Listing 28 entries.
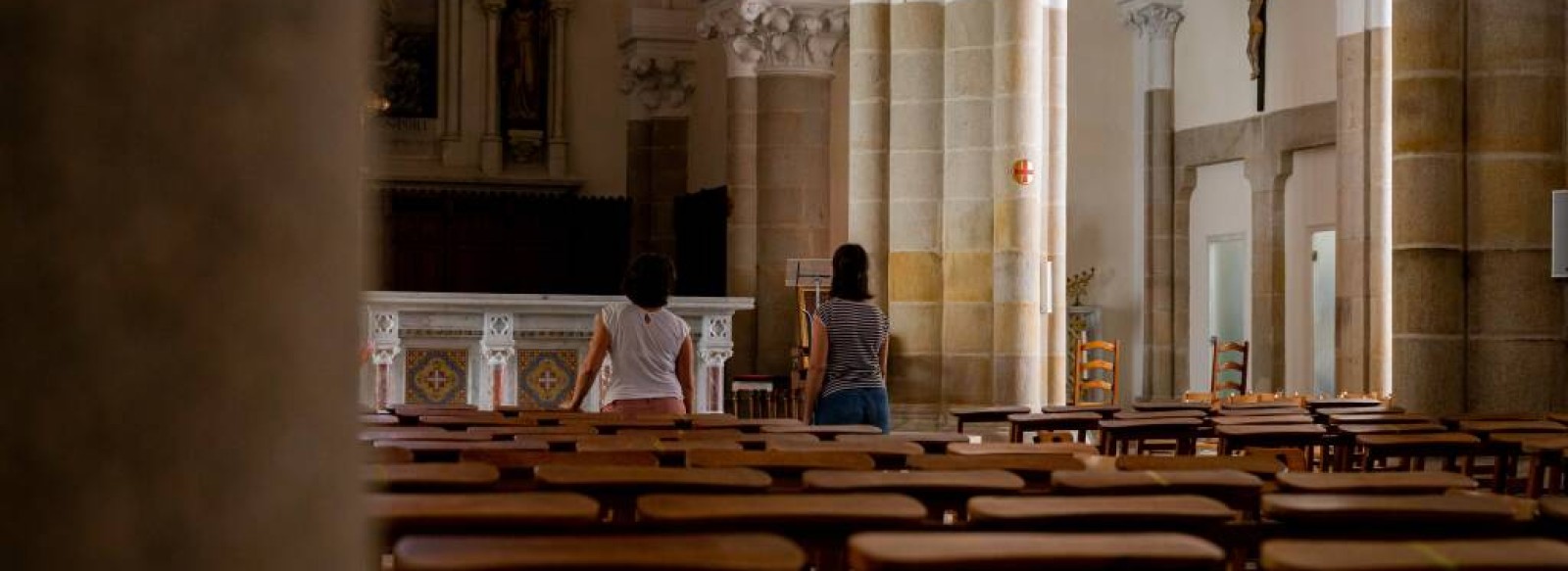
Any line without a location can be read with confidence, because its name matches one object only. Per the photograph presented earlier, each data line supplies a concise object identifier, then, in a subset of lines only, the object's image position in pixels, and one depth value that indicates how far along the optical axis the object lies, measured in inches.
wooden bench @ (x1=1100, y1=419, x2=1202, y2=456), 275.9
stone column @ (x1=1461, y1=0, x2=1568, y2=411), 333.4
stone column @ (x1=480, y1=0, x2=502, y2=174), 848.9
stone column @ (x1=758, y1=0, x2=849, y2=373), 721.6
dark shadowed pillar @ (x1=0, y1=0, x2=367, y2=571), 54.0
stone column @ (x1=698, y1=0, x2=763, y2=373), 741.9
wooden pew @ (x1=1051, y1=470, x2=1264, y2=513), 154.4
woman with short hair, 297.9
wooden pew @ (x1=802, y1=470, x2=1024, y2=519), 153.6
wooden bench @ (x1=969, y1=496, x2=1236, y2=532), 130.8
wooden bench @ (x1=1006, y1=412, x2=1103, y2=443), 299.6
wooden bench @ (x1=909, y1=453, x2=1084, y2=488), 181.6
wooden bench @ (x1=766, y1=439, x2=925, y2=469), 199.8
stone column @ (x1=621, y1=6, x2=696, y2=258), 834.2
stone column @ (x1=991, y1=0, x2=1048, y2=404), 468.4
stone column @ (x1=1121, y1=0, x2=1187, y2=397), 816.9
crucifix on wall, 737.6
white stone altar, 479.2
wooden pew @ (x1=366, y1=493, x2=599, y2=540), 124.0
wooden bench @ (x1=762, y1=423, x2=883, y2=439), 246.4
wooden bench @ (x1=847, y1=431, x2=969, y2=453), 226.5
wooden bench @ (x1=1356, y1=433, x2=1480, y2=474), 235.0
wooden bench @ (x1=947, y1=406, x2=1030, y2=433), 322.7
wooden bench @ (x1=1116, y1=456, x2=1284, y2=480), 183.2
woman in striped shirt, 307.4
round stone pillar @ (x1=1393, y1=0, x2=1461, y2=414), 340.5
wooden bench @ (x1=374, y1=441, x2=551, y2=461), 193.8
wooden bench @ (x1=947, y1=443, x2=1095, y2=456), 208.7
